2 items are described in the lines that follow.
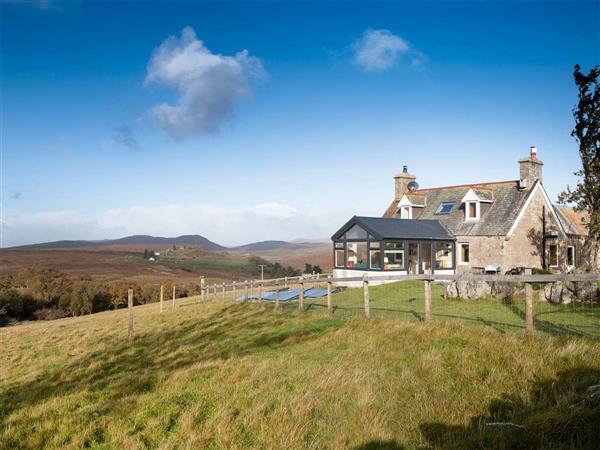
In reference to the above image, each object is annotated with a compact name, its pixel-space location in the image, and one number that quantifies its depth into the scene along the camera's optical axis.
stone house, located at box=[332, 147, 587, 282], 29.08
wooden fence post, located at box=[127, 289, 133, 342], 16.43
